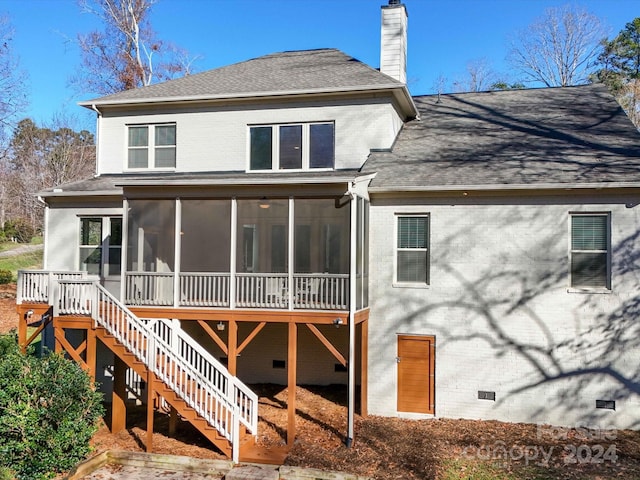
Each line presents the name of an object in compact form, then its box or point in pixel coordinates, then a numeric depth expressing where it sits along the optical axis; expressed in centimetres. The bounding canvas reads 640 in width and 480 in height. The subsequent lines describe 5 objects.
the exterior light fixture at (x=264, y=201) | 1216
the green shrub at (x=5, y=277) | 3066
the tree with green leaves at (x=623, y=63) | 3441
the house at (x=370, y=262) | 1191
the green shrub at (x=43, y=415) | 985
